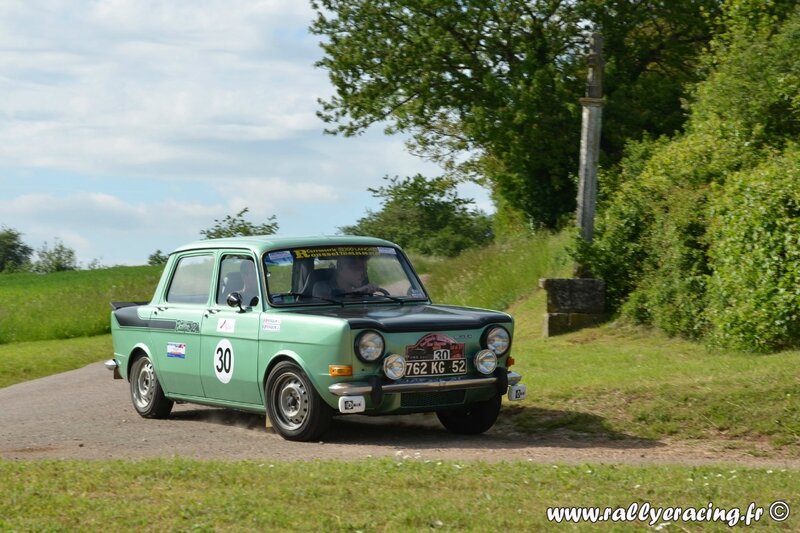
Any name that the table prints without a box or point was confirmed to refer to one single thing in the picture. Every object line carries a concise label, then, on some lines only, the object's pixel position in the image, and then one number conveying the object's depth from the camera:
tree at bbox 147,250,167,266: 62.94
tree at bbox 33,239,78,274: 71.75
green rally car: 10.68
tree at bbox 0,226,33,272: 90.94
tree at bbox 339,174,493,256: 51.75
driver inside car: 11.90
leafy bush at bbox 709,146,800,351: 16.27
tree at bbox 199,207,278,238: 41.91
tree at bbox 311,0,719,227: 33.50
